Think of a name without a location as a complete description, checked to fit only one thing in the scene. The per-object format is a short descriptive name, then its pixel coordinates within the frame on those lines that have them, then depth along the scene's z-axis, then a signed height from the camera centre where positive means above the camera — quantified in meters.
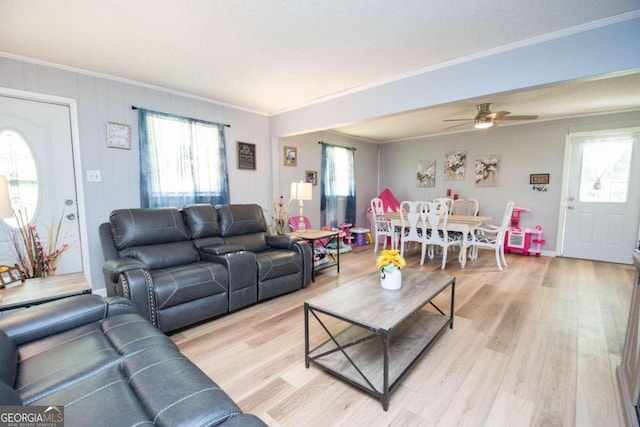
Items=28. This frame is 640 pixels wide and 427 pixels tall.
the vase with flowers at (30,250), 2.62 -0.60
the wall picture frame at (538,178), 4.85 +0.18
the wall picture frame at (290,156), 4.82 +0.57
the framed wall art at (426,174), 6.14 +0.32
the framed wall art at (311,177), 5.22 +0.21
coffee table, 1.62 -1.10
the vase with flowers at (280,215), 4.38 -0.44
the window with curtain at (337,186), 5.57 +0.04
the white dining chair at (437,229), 4.07 -0.62
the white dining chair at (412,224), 4.30 -0.59
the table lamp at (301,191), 3.89 -0.04
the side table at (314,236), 3.55 -0.63
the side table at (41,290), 1.65 -0.67
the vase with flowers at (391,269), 2.07 -0.60
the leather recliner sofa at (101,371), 0.88 -0.72
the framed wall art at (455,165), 5.72 +0.48
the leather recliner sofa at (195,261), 2.20 -0.70
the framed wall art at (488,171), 5.34 +0.34
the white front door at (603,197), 4.22 -0.14
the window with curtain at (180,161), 3.27 +0.34
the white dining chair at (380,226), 5.01 -0.71
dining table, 4.02 -0.54
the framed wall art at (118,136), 3.03 +0.57
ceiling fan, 3.62 +0.93
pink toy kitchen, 4.87 -0.89
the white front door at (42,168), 2.60 +0.19
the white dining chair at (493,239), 3.94 -0.75
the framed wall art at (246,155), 4.14 +0.49
